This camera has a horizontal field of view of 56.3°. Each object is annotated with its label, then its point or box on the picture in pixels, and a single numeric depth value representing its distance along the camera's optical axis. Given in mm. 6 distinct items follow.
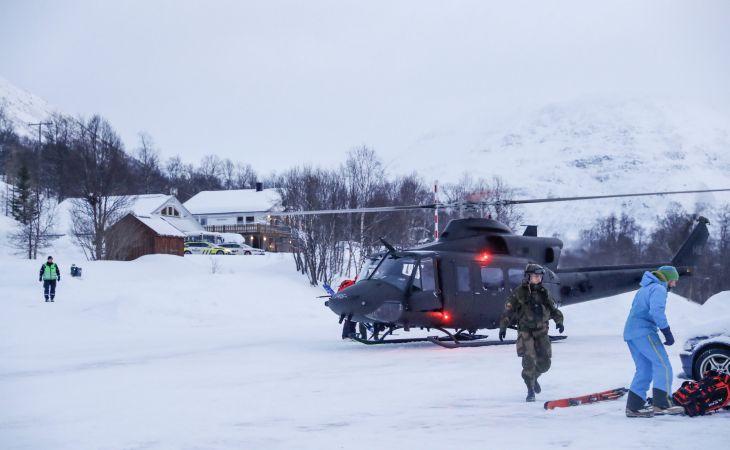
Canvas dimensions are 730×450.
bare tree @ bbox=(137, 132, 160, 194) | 88750
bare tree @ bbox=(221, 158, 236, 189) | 123688
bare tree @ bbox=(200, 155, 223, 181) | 125562
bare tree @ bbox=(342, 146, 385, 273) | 37875
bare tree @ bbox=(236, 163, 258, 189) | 121762
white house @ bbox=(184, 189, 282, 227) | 72312
